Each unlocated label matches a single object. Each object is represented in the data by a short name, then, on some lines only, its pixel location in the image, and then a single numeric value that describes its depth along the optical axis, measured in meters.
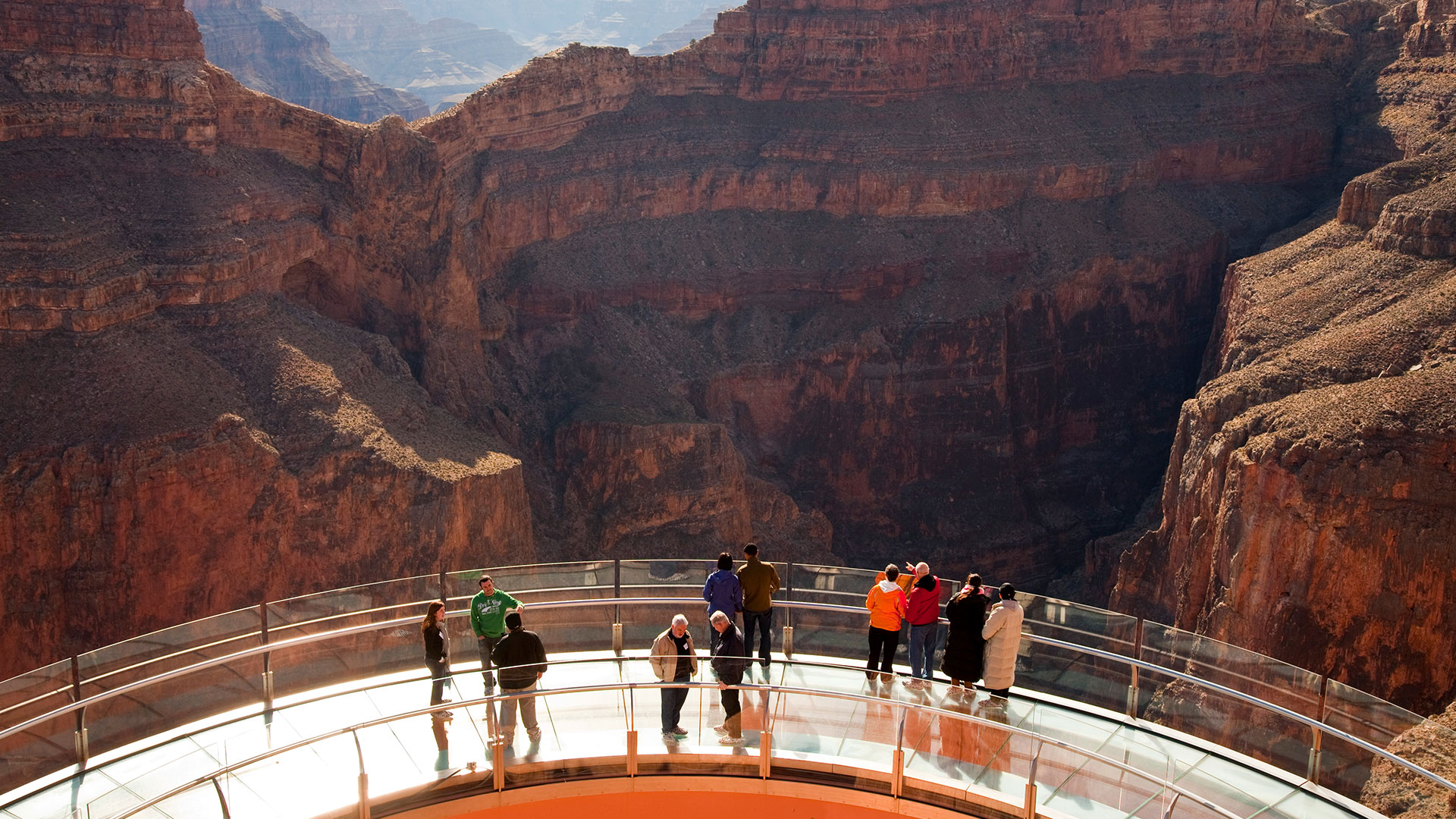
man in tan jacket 20.23
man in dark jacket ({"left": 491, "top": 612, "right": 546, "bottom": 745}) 20.03
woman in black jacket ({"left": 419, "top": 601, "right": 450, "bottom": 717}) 21.23
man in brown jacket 22.70
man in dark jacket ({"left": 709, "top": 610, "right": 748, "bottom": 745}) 20.14
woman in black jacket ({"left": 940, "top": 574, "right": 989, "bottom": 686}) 21.31
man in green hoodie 21.81
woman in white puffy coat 20.95
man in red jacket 22.23
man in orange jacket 22.31
